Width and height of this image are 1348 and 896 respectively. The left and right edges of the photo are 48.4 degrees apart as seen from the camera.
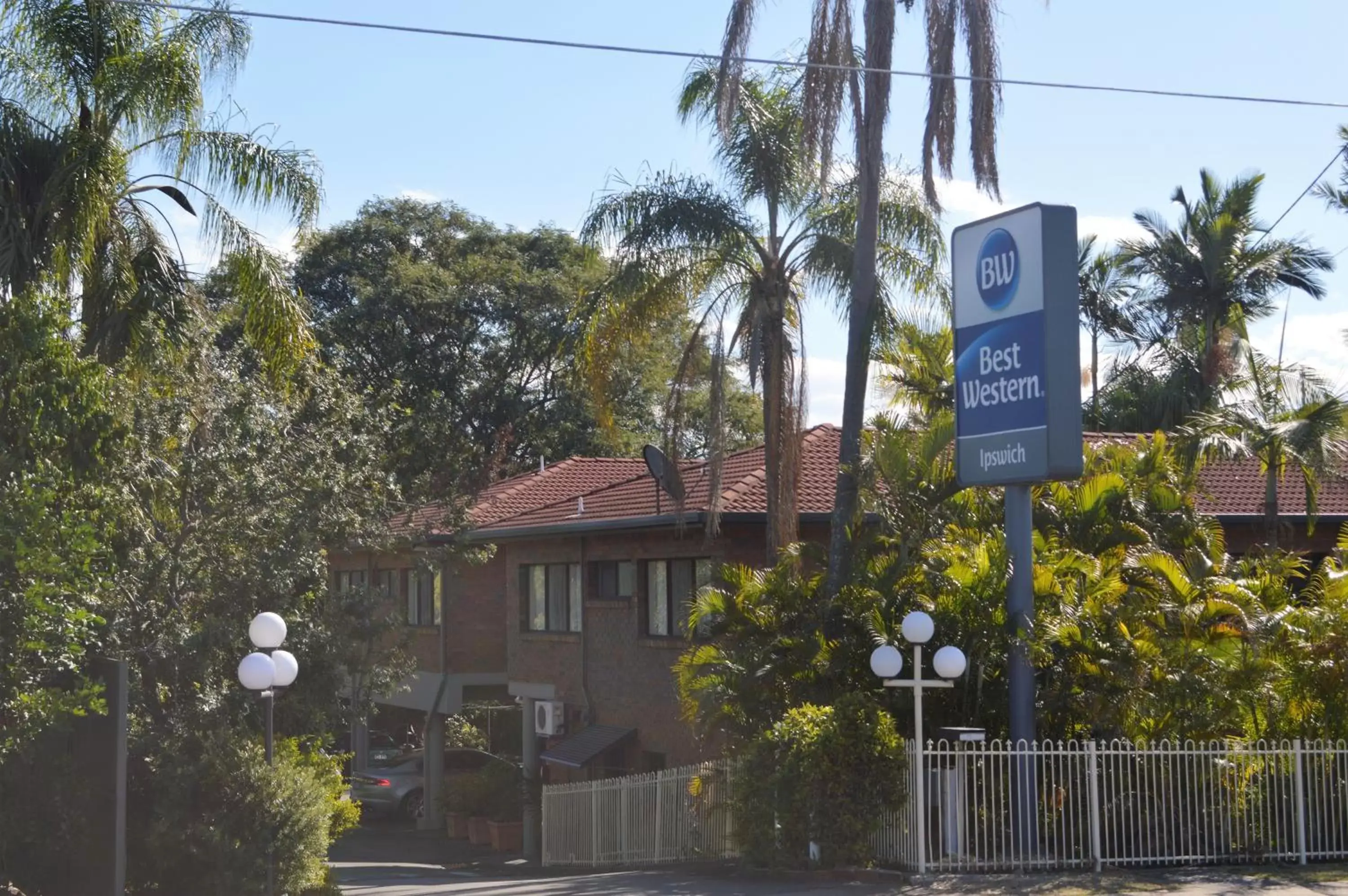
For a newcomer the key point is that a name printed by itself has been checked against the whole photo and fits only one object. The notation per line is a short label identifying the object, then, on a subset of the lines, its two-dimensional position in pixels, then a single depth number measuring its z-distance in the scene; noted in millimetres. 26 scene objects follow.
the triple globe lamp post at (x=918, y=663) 14391
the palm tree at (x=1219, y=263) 35438
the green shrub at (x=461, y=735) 38719
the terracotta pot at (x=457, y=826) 30781
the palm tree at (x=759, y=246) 20219
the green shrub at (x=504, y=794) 29281
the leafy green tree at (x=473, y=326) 44719
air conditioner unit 27875
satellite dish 20781
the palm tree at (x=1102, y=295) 38594
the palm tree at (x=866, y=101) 18344
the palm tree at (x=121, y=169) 17188
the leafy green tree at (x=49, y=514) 12883
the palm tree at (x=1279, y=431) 20188
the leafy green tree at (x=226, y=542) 15547
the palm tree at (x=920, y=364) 19672
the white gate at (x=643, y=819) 17672
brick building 24000
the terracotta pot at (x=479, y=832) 29641
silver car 34438
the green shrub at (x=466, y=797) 29734
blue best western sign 15133
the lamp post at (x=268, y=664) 13375
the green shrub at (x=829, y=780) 14766
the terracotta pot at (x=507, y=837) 28922
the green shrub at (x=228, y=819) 14602
